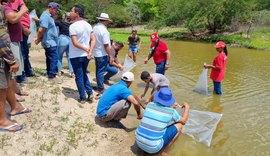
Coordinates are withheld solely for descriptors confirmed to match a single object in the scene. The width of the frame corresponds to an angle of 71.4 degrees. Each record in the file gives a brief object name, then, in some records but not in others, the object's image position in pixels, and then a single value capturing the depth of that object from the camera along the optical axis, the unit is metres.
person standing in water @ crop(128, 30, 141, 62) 7.34
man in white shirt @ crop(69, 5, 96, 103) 3.57
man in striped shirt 2.73
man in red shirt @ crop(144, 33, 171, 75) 4.84
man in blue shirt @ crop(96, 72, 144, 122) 3.25
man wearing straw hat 3.99
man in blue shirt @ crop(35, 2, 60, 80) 4.24
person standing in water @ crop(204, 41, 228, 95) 4.64
